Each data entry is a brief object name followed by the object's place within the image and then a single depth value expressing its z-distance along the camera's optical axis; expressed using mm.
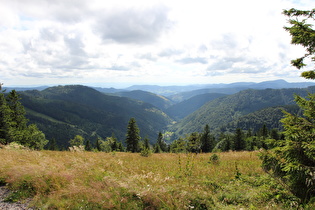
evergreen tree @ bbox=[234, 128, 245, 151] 58344
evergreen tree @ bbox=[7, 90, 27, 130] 32906
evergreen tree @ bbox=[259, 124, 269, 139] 66569
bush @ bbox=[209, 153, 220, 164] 12381
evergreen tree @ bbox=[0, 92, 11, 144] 28127
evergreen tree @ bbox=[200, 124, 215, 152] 57750
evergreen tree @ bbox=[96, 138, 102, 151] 73225
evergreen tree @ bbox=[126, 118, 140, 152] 49188
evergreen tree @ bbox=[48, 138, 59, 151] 77838
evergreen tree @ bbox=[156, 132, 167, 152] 82512
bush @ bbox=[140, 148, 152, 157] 18673
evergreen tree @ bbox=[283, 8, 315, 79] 6094
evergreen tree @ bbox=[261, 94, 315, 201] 5363
